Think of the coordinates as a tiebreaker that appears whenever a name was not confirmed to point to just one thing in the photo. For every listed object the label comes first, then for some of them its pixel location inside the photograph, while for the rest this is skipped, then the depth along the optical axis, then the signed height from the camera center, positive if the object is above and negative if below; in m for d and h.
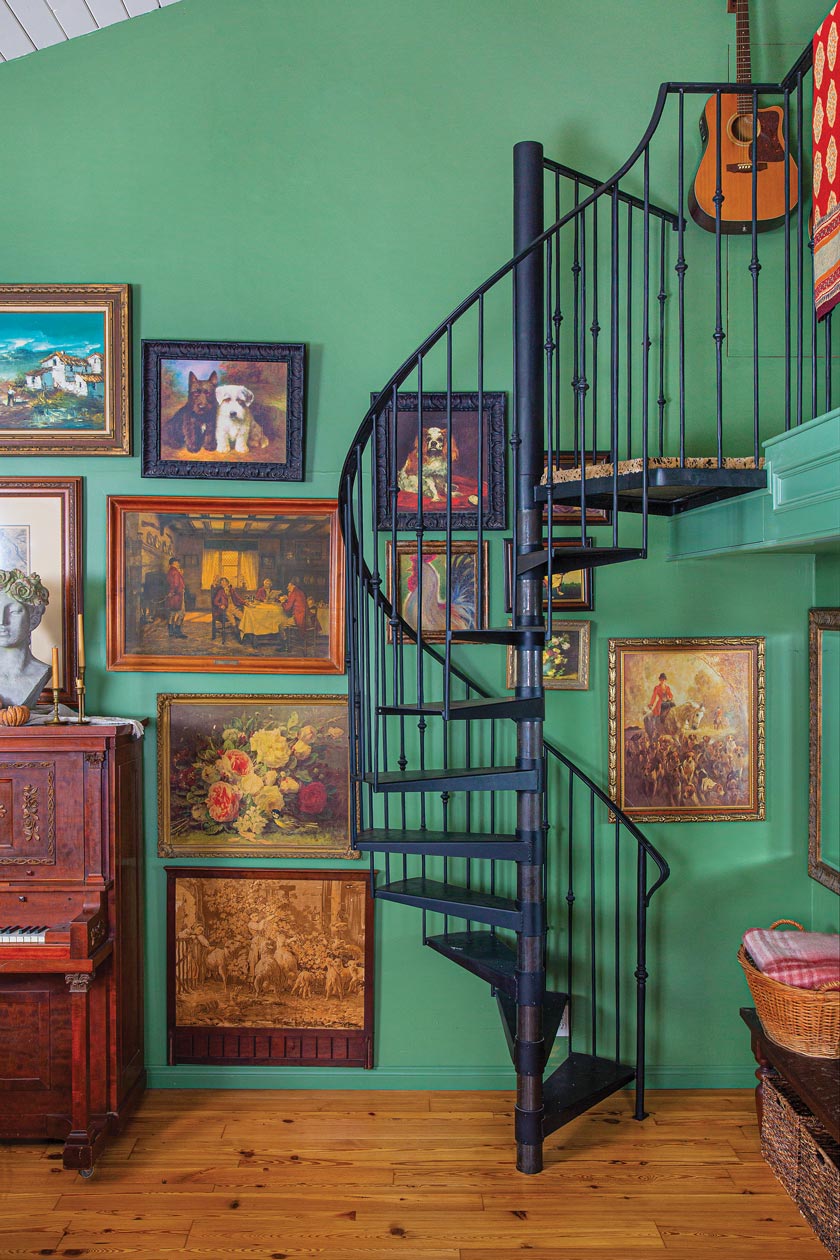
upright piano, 2.84 -0.89
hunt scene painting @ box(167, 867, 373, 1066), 3.28 -1.16
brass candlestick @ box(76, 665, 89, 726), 3.01 -0.21
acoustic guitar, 3.15 +1.67
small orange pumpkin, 2.93 -0.28
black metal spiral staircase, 3.06 +0.16
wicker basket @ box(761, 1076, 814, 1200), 2.63 -1.52
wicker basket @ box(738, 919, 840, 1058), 2.63 -1.16
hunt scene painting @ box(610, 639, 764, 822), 3.28 -0.36
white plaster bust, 2.96 -0.01
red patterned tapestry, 2.59 +1.37
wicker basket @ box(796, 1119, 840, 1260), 2.40 -1.54
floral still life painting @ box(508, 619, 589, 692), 3.27 -0.10
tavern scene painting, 3.28 +0.15
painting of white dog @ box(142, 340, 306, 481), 3.25 +0.77
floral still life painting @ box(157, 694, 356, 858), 3.29 -0.52
